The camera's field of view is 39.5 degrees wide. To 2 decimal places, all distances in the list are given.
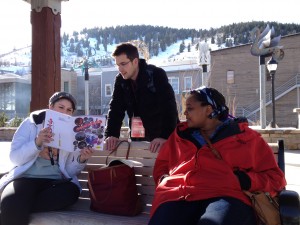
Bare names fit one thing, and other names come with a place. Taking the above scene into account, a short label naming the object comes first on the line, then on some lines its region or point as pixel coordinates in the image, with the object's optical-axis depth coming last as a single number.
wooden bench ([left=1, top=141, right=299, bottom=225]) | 3.20
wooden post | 4.62
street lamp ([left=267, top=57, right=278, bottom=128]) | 15.84
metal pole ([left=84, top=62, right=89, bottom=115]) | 18.93
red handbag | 3.32
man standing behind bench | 3.72
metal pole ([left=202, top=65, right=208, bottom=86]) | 12.84
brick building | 34.94
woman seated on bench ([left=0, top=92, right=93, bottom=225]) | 3.21
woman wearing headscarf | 2.71
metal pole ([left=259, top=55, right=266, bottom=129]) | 14.04
